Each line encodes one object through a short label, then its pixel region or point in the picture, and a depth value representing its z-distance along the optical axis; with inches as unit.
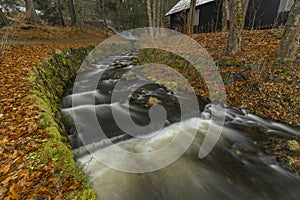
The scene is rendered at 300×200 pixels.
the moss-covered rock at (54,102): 86.4
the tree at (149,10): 502.5
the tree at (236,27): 258.8
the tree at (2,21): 399.3
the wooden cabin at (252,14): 402.0
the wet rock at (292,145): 152.2
